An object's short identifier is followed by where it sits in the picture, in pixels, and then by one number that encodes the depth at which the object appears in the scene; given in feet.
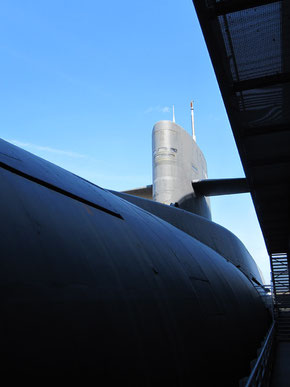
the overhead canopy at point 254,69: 15.60
